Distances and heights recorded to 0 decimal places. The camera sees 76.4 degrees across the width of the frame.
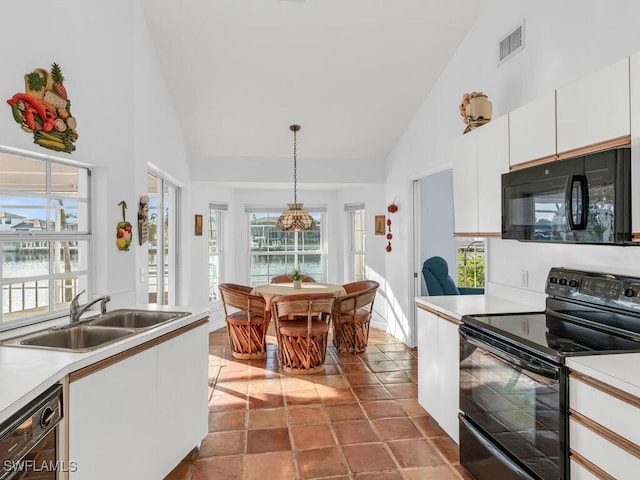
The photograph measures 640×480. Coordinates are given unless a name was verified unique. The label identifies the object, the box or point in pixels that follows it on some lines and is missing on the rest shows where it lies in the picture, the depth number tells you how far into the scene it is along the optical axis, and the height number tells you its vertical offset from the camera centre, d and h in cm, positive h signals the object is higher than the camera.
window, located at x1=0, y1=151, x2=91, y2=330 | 220 +2
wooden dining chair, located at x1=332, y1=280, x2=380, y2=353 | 446 -95
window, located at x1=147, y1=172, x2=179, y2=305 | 409 -2
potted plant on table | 491 -49
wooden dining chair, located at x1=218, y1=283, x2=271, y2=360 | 439 -94
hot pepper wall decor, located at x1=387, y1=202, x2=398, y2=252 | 531 +22
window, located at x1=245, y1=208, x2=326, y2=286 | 677 -16
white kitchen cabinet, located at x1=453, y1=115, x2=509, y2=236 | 249 +41
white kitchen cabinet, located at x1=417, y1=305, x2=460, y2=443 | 253 -88
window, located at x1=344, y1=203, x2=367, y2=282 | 633 -6
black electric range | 163 -58
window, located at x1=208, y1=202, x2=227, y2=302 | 609 -12
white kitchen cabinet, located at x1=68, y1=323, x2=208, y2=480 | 161 -82
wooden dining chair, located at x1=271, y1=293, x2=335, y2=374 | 396 -93
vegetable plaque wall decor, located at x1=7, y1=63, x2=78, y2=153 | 208 +69
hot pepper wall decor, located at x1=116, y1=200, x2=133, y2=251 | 292 +4
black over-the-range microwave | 166 +18
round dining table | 433 -59
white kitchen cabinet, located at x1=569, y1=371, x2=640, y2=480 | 128 -66
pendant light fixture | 459 +20
